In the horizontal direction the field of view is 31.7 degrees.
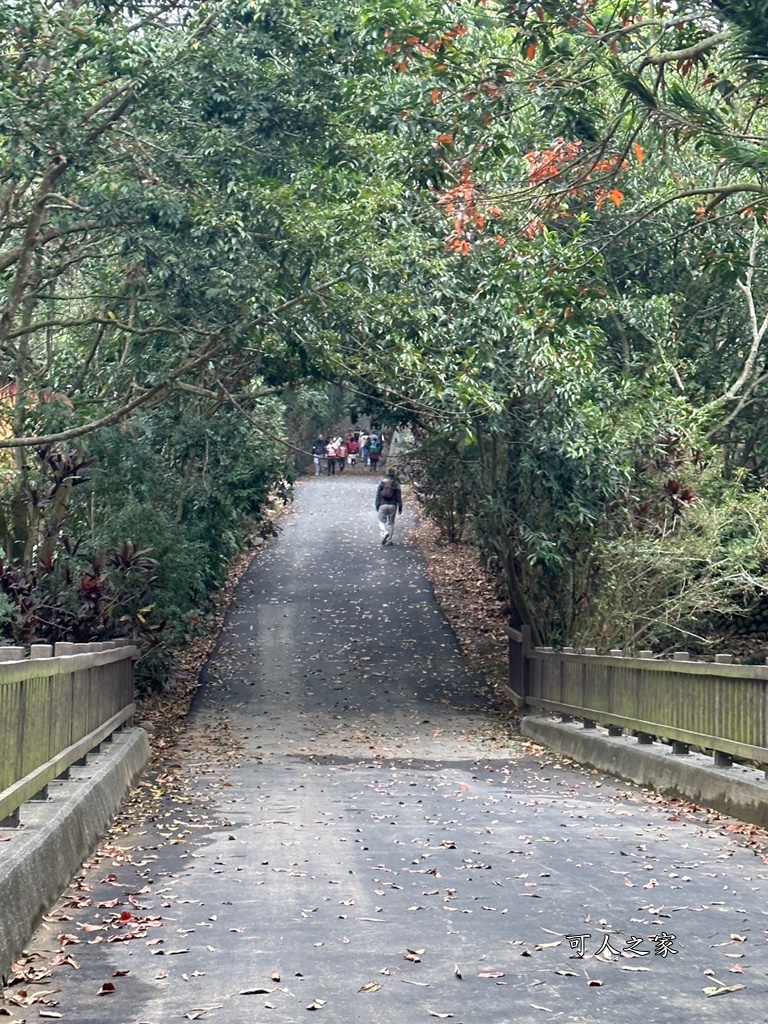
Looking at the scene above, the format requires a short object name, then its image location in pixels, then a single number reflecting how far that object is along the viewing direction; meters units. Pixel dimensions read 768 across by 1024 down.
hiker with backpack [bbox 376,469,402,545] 37.12
